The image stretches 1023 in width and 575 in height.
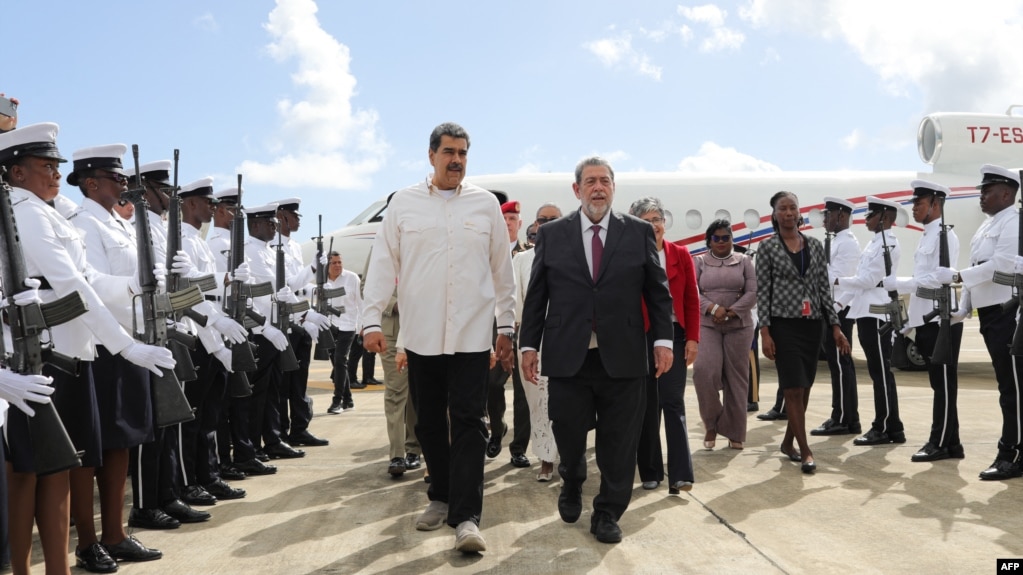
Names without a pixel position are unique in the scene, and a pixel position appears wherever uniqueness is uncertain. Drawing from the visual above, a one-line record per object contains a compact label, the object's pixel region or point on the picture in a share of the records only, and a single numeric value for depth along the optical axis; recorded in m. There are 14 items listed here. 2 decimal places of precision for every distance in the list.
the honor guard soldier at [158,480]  4.65
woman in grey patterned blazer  6.19
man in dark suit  4.36
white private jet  15.26
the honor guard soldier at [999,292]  5.88
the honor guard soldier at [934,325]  6.50
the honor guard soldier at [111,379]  3.96
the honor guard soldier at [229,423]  6.19
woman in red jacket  5.42
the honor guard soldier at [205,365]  5.25
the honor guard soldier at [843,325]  7.80
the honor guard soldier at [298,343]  7.30
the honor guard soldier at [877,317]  7.33
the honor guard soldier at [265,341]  6.39
